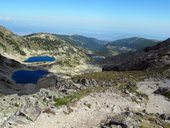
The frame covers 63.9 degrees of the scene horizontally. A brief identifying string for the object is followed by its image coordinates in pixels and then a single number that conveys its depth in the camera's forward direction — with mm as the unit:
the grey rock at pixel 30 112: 14616
